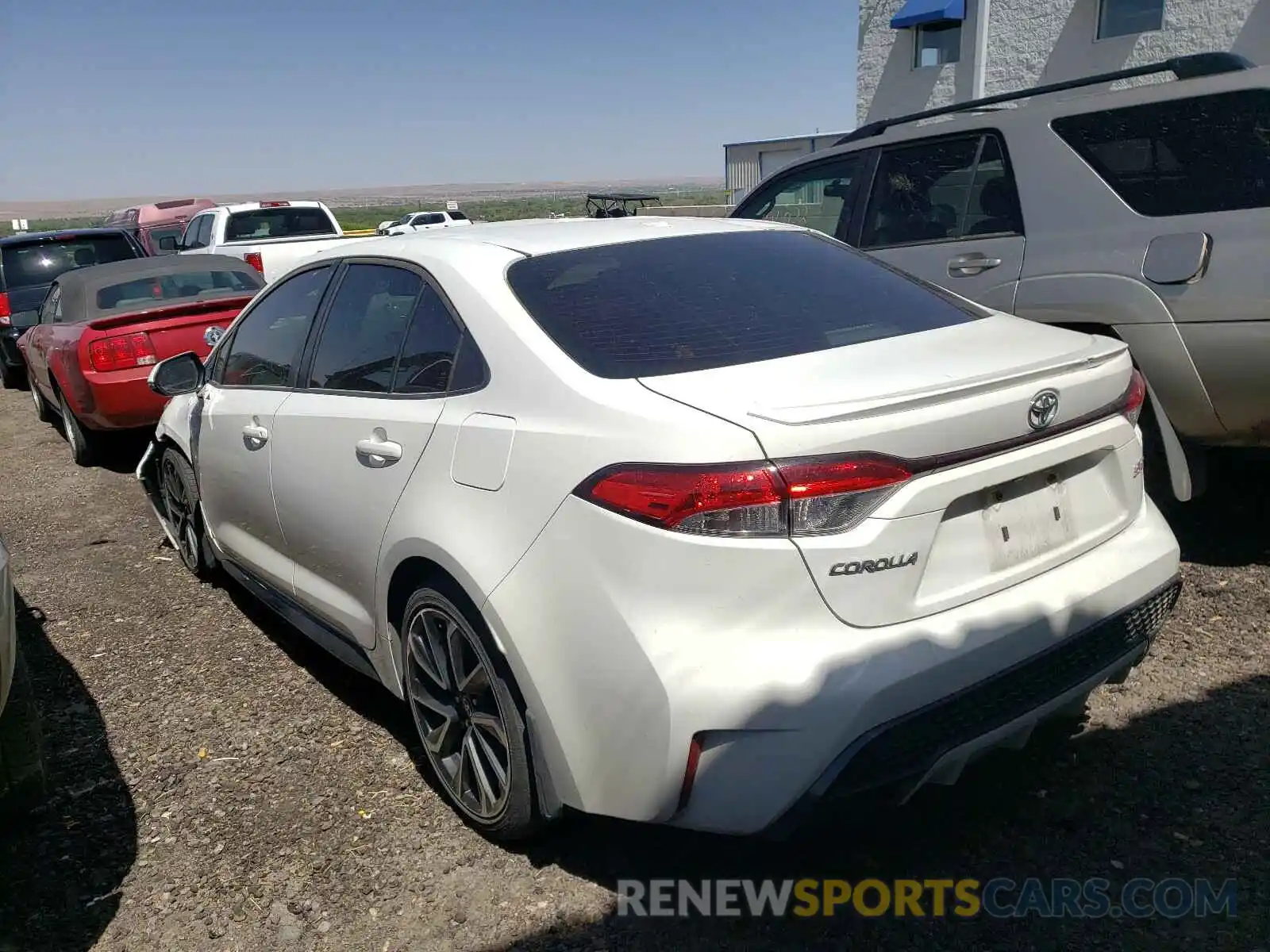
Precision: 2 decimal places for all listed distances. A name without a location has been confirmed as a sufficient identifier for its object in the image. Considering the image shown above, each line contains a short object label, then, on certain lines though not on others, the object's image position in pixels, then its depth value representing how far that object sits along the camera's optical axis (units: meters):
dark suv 11.31
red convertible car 6.94
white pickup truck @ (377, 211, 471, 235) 34.97
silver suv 3.71
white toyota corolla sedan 2.09
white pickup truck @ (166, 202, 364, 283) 13.96
